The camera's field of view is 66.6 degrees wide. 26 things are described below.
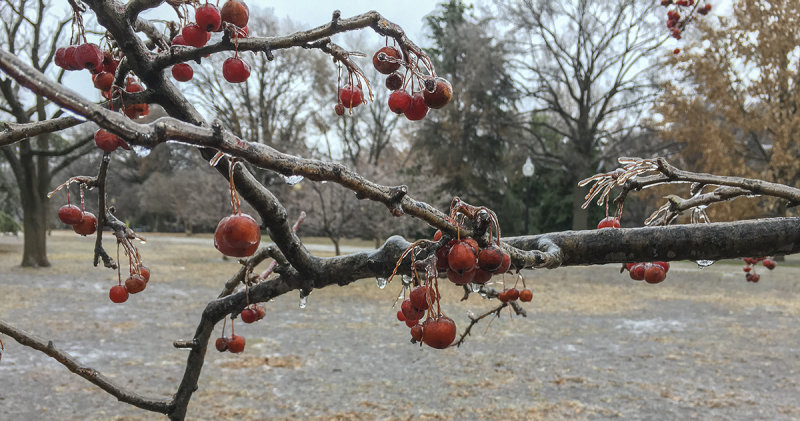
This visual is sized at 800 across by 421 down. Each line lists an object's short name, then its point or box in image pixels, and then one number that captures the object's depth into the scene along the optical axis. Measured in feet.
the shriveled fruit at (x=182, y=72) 1.16
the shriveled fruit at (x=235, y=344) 1.88
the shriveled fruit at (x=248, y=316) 1.47
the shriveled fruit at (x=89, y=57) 0.96
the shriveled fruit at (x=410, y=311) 0.95
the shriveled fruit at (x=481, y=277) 0.74
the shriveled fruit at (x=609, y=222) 1.27
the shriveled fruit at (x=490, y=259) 0.71
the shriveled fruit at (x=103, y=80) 1.03
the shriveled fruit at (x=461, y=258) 0.69
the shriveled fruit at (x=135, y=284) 1.41
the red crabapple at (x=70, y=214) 1.36
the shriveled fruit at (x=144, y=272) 1.43
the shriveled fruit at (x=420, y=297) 0.90
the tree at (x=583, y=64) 51.66
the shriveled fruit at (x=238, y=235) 0.70
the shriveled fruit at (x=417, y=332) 1.18
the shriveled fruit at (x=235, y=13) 0.88
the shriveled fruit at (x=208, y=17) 0.91
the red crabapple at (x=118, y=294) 1.55
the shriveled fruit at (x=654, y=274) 1.42
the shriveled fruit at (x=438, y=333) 0.87
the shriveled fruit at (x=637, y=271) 1.48
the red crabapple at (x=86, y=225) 1.36
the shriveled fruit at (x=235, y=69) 1.02
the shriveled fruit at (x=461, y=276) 0.71
